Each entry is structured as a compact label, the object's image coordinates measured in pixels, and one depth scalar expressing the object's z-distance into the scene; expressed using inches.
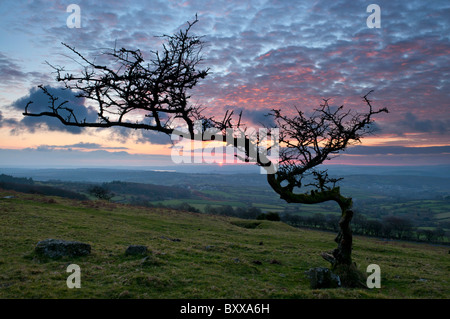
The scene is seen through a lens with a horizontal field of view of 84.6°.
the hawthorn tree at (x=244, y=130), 316.5
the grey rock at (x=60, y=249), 501.4
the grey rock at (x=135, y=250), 558.7
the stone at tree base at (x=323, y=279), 434.9
